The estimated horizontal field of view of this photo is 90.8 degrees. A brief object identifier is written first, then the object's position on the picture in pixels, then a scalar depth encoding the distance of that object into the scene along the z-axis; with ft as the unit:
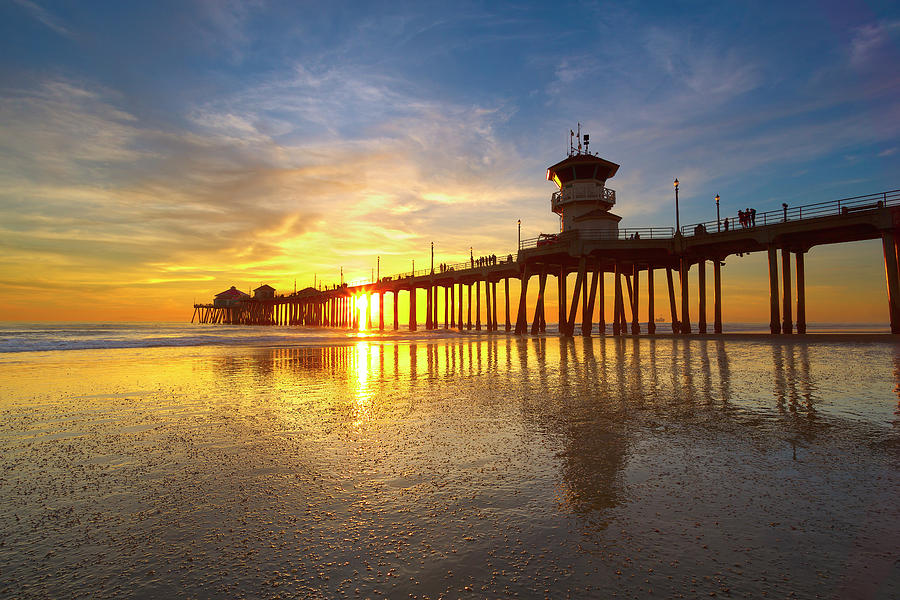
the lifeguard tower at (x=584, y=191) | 127.90
